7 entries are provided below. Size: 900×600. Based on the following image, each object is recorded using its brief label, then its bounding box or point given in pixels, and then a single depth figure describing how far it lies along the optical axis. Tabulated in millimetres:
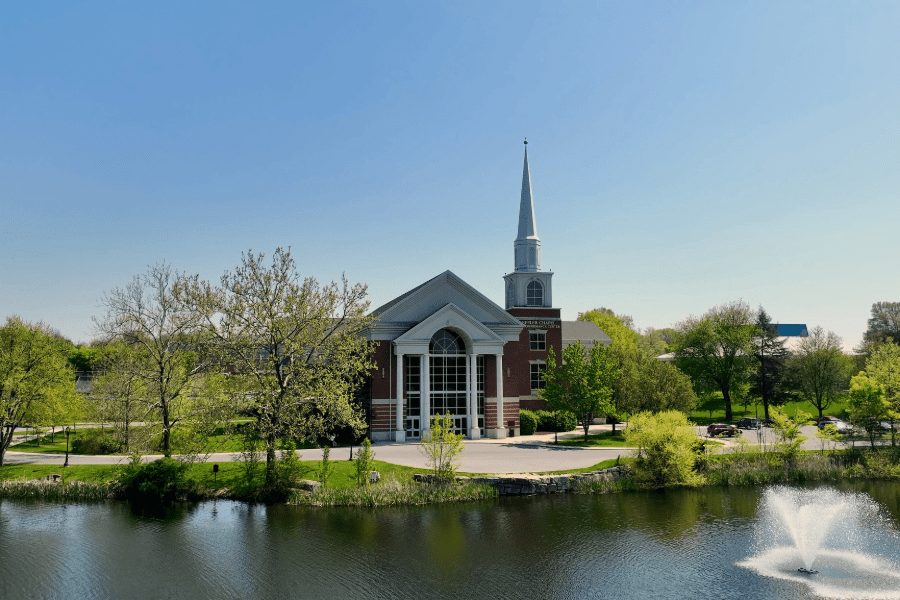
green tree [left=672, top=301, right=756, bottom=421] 60562
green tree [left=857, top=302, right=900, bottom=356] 72125
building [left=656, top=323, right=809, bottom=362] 140400
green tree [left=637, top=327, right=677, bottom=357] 85438
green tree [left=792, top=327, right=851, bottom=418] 59562
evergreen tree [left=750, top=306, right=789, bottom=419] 56938
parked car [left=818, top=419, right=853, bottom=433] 46369
